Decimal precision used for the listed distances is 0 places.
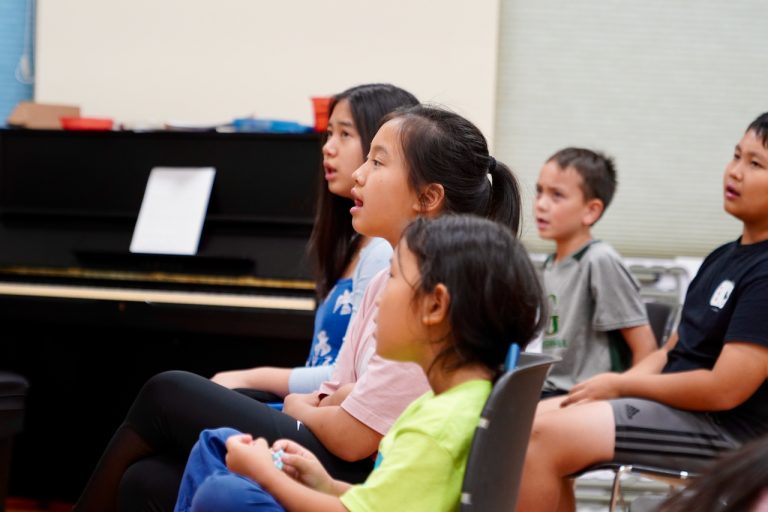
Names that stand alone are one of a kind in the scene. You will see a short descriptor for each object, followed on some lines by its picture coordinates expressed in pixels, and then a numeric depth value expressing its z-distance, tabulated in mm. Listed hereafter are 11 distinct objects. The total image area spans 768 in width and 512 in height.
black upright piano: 6430
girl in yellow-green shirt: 2543
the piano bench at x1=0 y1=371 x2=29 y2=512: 4895
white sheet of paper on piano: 6766
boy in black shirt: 4086
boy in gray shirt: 5336
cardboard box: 7527
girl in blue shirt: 4254
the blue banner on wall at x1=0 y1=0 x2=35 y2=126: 8430
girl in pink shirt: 3311
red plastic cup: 6855
